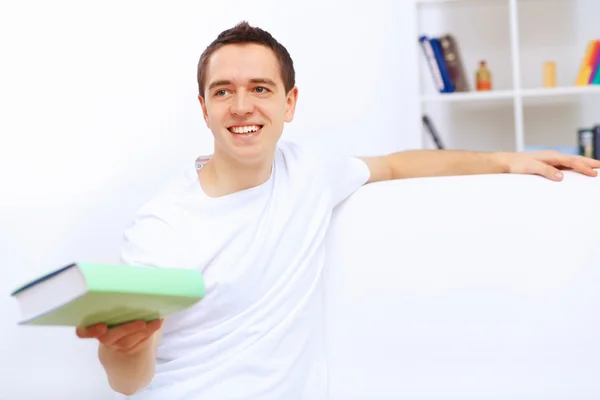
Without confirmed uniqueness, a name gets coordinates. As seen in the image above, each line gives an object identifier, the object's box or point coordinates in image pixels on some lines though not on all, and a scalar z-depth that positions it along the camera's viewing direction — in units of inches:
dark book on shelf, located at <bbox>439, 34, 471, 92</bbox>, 146.9
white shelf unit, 159.5
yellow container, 147.9
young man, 63.6
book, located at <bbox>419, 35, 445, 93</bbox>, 146.3
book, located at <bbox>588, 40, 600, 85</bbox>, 142.3
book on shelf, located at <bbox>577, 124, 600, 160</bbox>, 140.6
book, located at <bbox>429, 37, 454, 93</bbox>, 146.5
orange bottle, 152.8
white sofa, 68.0
